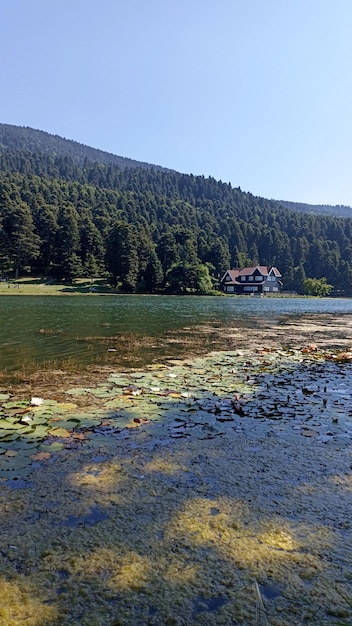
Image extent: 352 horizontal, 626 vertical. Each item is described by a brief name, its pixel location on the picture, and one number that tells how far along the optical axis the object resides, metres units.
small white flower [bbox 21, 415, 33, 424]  7.41
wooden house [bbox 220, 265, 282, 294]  127.38
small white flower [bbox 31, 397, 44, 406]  8.41
